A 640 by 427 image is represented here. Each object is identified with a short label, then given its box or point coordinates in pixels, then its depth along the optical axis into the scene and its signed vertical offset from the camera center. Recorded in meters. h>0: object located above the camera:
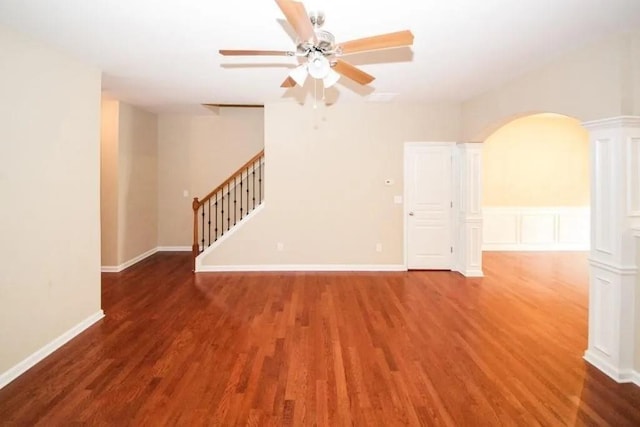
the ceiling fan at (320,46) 2.20 +1.02
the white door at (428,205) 6.22 +0.11
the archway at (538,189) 7.88 +0.48
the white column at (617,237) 2.84 -0.19
